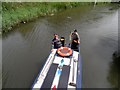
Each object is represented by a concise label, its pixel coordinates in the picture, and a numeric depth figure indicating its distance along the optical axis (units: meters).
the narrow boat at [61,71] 4.20
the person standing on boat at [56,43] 5.89
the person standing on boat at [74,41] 6.08
